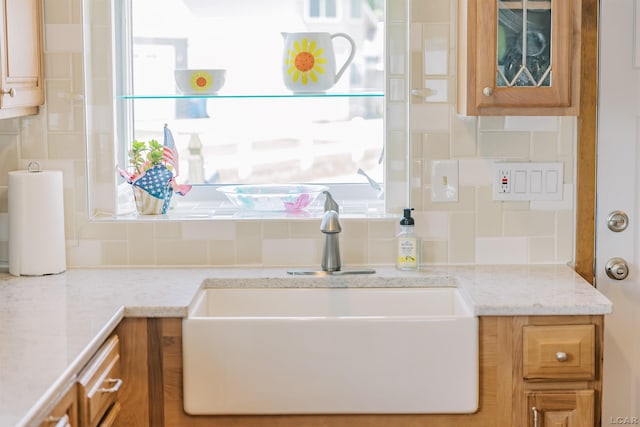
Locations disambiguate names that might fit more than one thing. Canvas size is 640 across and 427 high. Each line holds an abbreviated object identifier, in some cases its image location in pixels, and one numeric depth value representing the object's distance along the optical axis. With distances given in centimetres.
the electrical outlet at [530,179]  285
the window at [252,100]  305
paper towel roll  267
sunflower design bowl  295
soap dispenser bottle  276
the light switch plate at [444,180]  286
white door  280
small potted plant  292
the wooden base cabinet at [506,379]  238
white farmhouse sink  238
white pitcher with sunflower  289
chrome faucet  271
